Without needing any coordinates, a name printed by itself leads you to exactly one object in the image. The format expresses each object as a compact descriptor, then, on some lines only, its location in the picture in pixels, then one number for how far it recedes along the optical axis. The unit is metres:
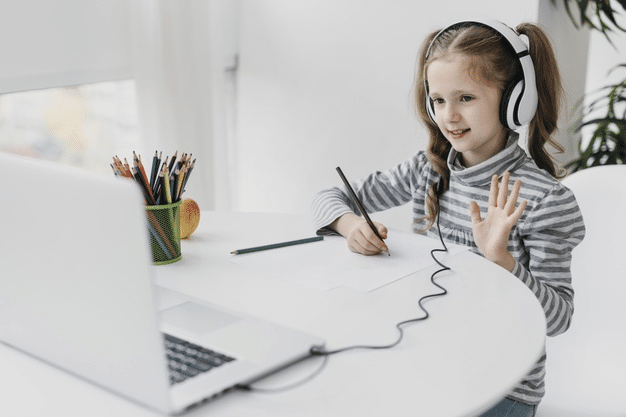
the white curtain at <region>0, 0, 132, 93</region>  1.92
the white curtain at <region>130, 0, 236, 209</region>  2.19
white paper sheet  1.12
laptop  0.69
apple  1.31
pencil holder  1.18
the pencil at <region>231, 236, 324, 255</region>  1.24
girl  1.24
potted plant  2.11
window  2.21
